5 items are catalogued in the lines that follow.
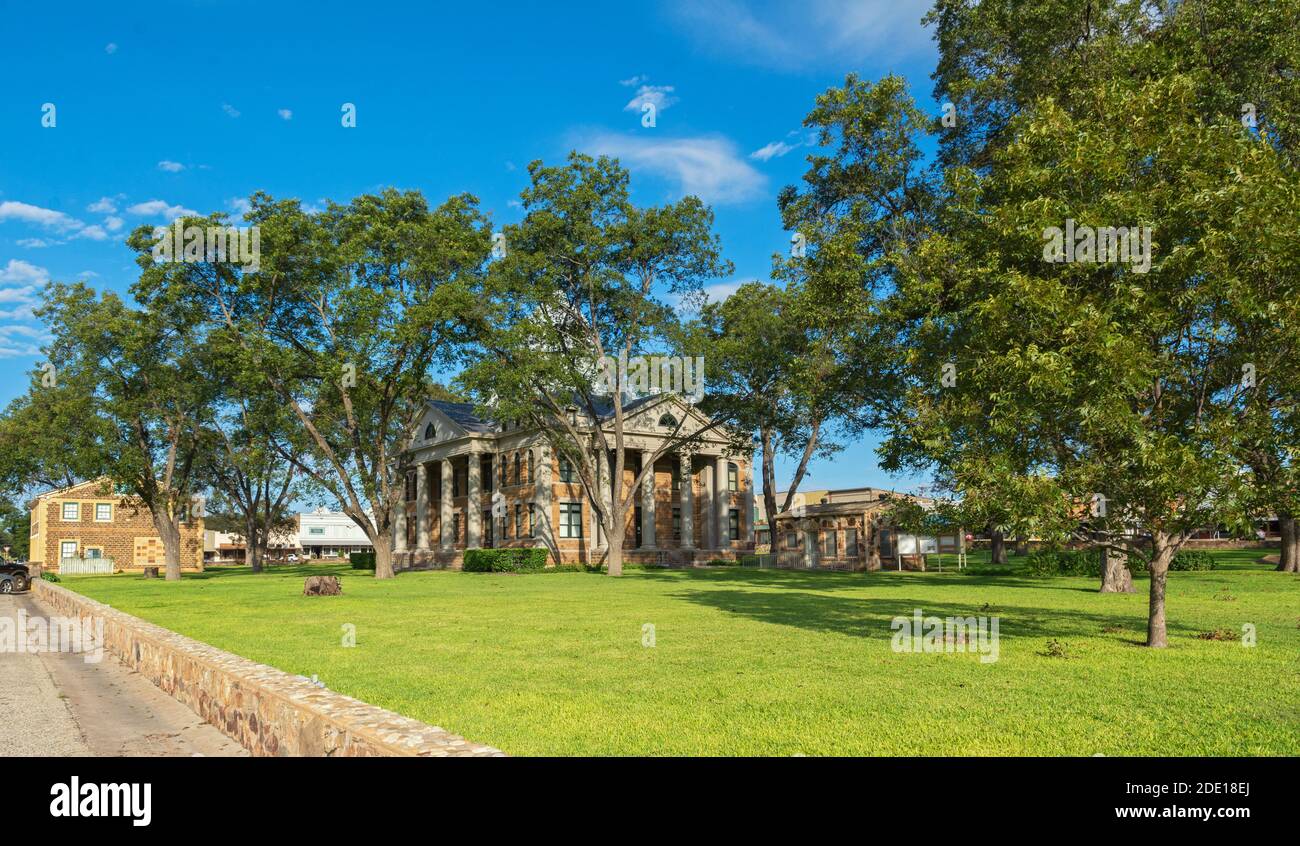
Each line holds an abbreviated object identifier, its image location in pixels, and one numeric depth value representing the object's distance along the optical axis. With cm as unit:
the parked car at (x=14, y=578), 3653
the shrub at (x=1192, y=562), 3666
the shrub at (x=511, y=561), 5028
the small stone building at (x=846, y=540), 4491
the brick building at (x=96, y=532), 7131
